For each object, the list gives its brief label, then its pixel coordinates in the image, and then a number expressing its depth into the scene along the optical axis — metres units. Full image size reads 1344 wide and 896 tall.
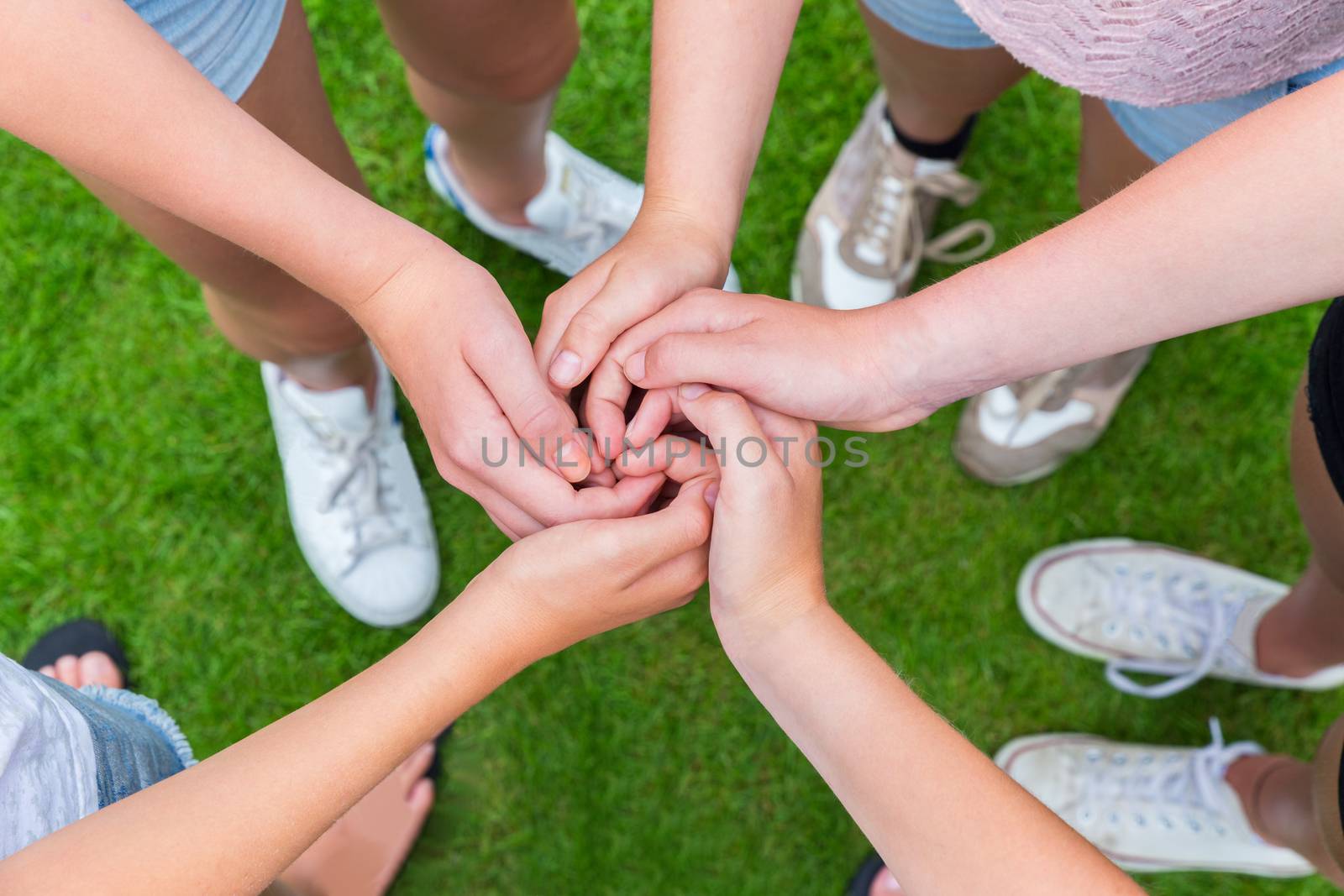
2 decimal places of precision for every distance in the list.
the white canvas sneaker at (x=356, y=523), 2.15
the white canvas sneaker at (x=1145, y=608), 2.18
